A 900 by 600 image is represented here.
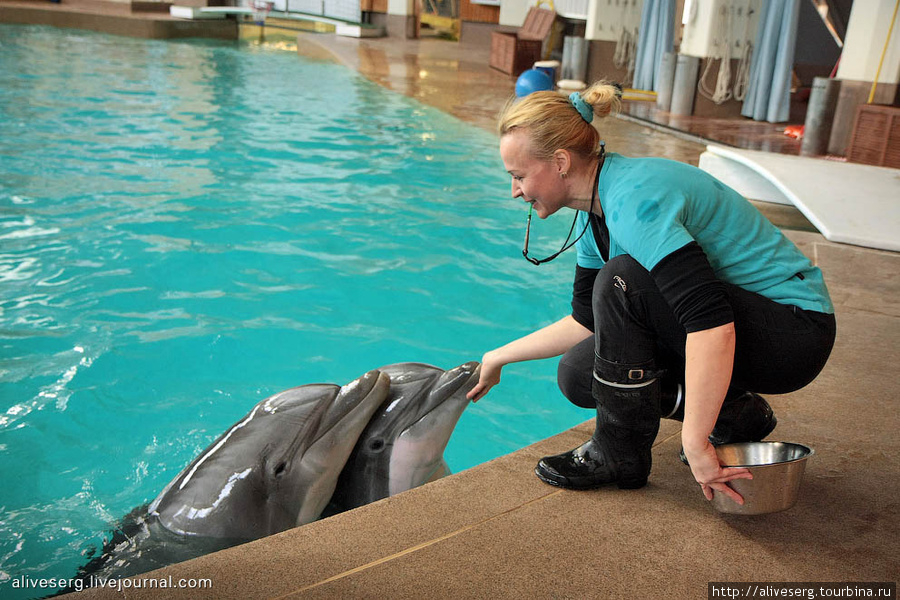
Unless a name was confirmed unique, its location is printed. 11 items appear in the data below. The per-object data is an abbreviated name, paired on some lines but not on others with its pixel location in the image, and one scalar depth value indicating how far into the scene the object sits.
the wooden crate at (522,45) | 15.78
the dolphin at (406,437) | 2.43
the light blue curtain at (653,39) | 12.66
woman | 1.79
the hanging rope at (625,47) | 14.17
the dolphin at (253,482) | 2.27
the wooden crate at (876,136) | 7.47
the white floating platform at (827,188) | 4.50
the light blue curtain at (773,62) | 10.29
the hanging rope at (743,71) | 11.16
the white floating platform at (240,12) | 21.23
